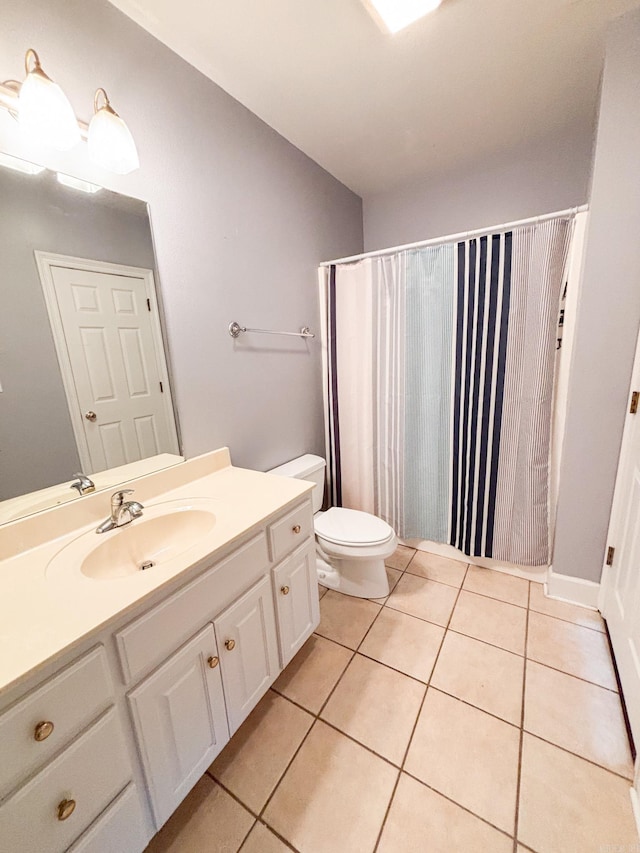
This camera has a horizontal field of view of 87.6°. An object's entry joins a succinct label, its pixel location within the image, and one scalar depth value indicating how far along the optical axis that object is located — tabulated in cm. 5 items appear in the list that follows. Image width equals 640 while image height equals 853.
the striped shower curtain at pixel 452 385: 153
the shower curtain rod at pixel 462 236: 136
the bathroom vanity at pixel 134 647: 59
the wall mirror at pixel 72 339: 93
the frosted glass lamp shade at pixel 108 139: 93
